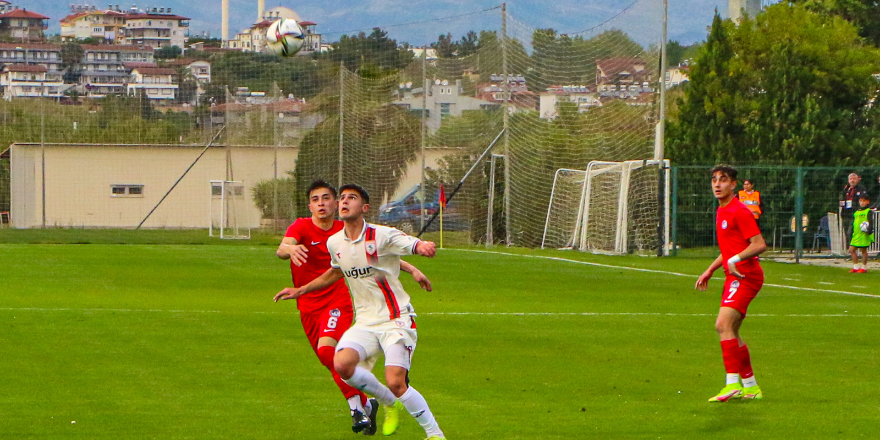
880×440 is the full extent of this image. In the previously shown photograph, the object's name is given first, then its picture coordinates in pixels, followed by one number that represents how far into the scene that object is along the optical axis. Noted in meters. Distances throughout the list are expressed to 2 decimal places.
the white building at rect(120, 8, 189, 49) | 182.24
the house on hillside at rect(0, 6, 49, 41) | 155.00
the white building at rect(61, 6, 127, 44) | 193.62
